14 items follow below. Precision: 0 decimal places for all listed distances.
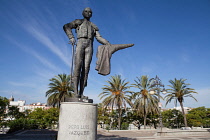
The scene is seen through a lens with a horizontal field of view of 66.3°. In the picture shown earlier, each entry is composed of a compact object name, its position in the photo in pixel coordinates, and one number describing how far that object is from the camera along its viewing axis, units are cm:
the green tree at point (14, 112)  3210
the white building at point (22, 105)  9940
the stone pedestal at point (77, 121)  372
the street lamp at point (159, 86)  1805
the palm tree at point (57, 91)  2484
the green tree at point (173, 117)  4280
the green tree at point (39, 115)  2978
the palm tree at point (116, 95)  2542
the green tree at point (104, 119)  3265
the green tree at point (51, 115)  2950
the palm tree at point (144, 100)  2659
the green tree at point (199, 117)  4638
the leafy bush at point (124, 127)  2494
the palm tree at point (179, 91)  2831
